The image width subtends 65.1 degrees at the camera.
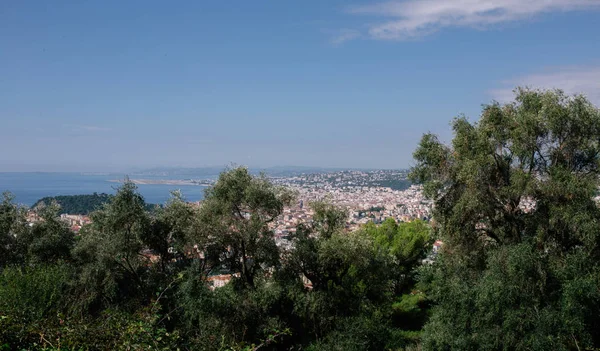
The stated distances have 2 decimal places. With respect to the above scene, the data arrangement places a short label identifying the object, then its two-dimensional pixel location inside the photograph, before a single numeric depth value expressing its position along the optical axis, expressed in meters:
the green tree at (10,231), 14.80
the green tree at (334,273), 13.89
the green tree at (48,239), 14.92
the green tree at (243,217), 13.68
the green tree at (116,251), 13.20
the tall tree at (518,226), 11.38
